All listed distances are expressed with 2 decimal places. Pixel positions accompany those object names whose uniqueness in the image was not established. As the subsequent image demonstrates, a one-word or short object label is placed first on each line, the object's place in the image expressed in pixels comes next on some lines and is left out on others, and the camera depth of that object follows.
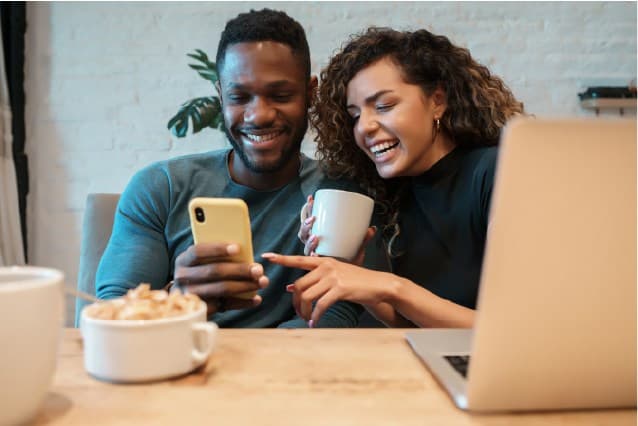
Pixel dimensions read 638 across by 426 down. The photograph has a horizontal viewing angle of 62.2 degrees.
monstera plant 2.06
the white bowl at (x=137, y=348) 0.46
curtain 2.09
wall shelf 2.30
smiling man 1.06
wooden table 0.40
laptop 0.33
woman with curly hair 1.09
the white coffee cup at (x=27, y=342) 0.36
